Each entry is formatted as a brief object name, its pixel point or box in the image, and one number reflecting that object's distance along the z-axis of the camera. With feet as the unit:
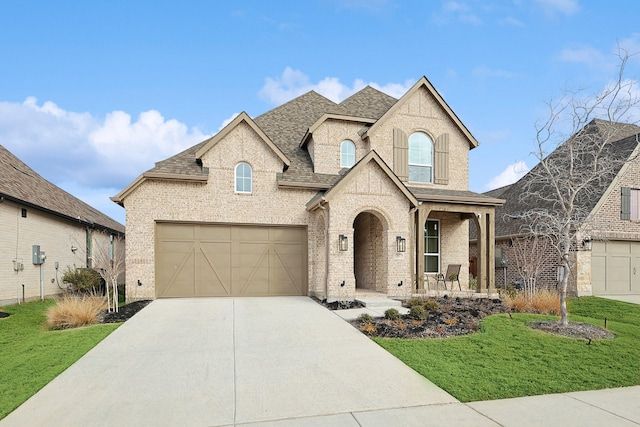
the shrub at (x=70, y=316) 30.45
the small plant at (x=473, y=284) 52.02
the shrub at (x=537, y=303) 36.49
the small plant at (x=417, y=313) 31.50
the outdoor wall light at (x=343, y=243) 39.65
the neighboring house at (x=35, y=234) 41.73
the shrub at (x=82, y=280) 46.32
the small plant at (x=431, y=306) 34.73
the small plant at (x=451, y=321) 29.99
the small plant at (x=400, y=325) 28.52
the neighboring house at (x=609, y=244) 52.34
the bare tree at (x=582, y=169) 29.81
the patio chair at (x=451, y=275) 49.21
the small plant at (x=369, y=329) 27.54
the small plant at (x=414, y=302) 35.35
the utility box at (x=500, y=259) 63.63
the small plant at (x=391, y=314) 31.24
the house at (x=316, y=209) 41.39
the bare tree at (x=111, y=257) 36.62
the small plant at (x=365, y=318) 30.04
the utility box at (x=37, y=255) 46.67
